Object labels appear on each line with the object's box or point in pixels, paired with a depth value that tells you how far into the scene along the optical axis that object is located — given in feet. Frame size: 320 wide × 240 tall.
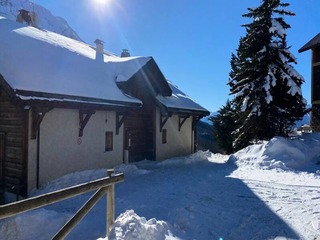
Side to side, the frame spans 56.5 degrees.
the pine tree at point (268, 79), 51.67
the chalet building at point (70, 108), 31.17
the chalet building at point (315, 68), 64.37
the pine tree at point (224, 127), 84.89
